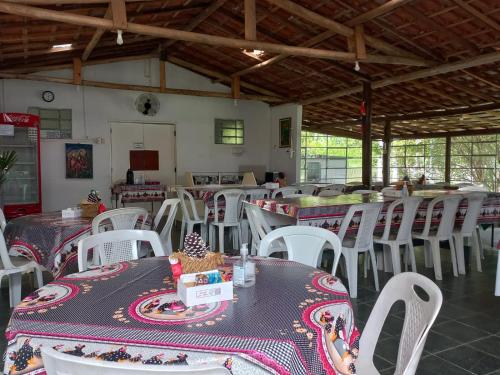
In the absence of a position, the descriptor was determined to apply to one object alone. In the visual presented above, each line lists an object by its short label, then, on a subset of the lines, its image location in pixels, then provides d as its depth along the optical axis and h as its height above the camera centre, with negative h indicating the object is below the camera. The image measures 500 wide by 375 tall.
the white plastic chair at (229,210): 5.70 -0.54
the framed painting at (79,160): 8.88 +0.26
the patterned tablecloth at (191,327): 1.24 -0.51
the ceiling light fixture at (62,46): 7.22 +2.21
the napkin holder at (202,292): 1.55 -0.46
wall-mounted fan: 9.57 +1.56
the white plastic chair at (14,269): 3.23 -0.77
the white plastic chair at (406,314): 1.47 -0.55
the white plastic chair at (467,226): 4.82 -0.66
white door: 9.41 +0.61
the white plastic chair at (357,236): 3.99 -0.64
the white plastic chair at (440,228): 4.61 -0.65
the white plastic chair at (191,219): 5.91 -0.69
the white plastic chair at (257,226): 3.89 -0.53
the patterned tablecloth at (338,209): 4.11 -0.42
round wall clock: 8.59 +1.58
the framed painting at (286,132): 10.64 +1.00
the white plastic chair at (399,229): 4.35 -0.62
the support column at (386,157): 12.40 +0.40
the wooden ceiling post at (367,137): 8.49 +0.69
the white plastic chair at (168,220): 4.20 -0.51
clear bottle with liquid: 1.76 -0.44
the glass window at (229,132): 10.54 +1.00
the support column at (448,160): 13.30 +0.30
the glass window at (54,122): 8.56 +1.04
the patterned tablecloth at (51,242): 3.38 -0.58
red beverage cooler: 7.63 +0.04
